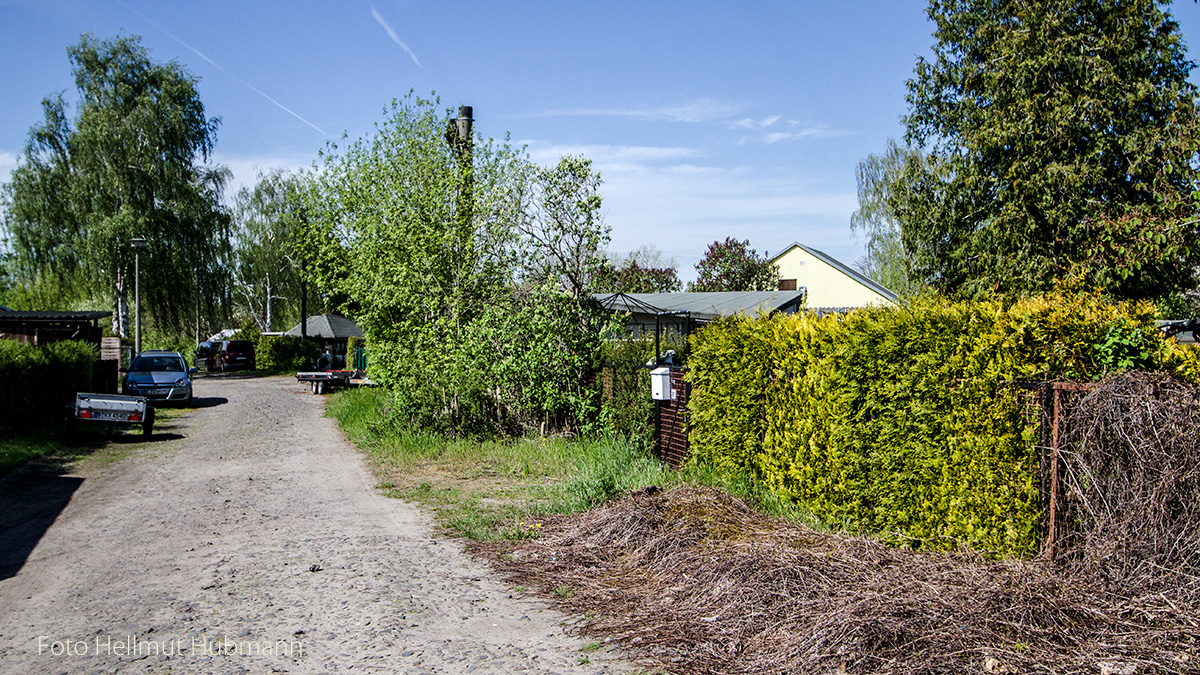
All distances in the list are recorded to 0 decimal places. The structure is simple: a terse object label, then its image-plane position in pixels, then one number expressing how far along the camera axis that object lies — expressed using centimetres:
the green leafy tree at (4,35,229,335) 3638
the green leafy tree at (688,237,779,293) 4869
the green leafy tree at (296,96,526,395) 1433
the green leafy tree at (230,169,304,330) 6216
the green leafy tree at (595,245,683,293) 4925
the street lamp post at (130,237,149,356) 3058
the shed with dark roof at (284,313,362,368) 5681
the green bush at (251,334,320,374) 4894
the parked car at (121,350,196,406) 2311
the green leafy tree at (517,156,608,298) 1304
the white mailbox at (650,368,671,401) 1025
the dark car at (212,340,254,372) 4612
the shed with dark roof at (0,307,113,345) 2233
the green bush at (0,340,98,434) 1495
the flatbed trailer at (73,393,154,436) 1530
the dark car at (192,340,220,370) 4614
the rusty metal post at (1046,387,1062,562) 514
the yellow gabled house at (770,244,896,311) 4762
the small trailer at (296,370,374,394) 3033
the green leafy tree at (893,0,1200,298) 1948
